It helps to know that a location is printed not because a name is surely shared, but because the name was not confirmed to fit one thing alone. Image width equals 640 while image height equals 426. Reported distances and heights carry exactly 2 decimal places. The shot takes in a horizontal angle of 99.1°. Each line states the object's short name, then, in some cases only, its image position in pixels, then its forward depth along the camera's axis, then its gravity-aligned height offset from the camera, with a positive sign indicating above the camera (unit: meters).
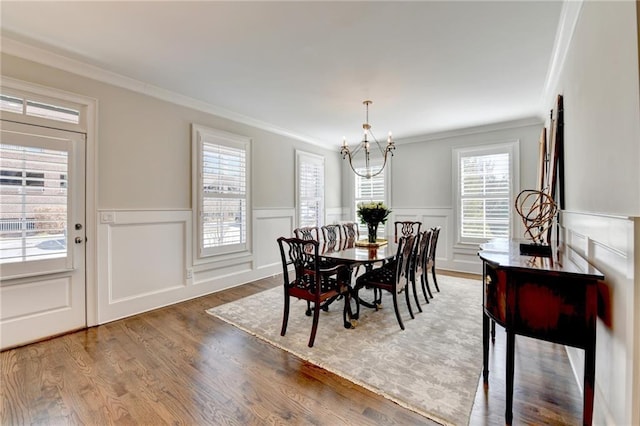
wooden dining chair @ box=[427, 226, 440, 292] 3.74 -0.54
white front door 2.43 -0.21
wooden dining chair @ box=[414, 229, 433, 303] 3.38 -0.62
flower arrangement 3.42 -0.03
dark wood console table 1.35 -0.48
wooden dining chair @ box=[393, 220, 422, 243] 4.81 -0.30
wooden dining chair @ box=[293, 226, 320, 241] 3.38 -0.26
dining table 2.76 -0.46
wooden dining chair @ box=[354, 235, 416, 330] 2.80 -0.70
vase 3.48 -0.24
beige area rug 1.82 -1.19
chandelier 4.34 +1.49
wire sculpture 2.09 -0.04
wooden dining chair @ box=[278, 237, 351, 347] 2.48 -0.69
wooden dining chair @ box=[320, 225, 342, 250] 3.81 -0.36
